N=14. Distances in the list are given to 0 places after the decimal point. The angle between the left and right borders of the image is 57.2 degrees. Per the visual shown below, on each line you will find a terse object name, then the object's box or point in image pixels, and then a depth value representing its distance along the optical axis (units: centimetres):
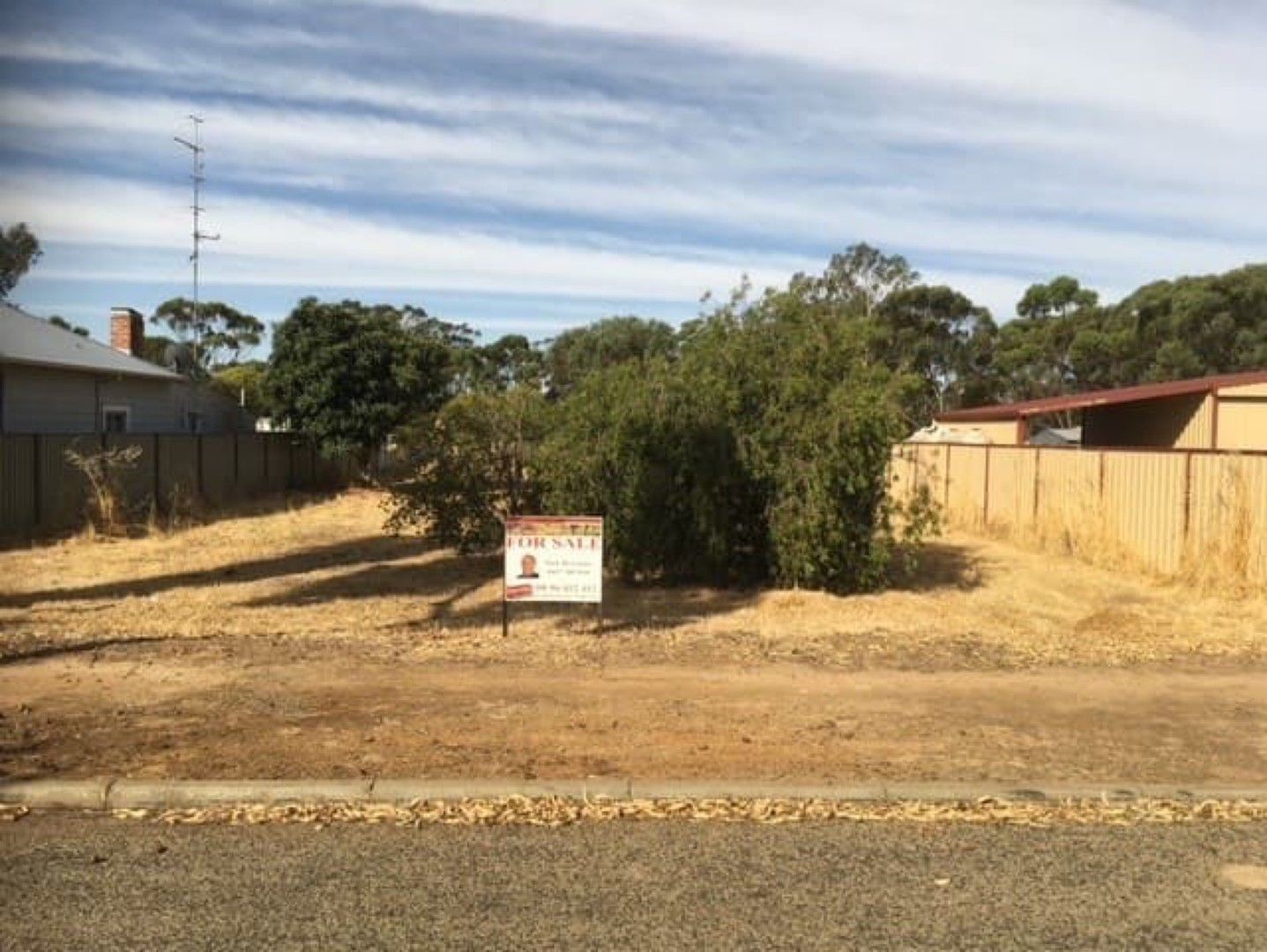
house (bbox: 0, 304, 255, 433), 2319
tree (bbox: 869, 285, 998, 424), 7150
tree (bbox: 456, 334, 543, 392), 7744
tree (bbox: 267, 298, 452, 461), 3119
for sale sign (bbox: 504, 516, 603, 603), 1049
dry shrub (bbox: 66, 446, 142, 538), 2002
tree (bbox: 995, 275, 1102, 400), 6956
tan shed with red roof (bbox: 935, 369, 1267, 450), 2253
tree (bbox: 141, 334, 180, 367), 6873
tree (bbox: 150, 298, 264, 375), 8190
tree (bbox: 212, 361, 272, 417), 3325
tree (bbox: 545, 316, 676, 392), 6794
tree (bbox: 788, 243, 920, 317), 6425
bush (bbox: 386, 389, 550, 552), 1543
